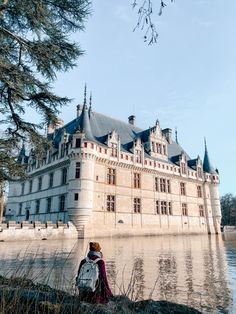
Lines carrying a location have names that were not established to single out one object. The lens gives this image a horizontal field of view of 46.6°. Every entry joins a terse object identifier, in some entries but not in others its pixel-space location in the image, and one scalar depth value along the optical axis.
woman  3.78
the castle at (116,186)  24.81
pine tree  6.95
